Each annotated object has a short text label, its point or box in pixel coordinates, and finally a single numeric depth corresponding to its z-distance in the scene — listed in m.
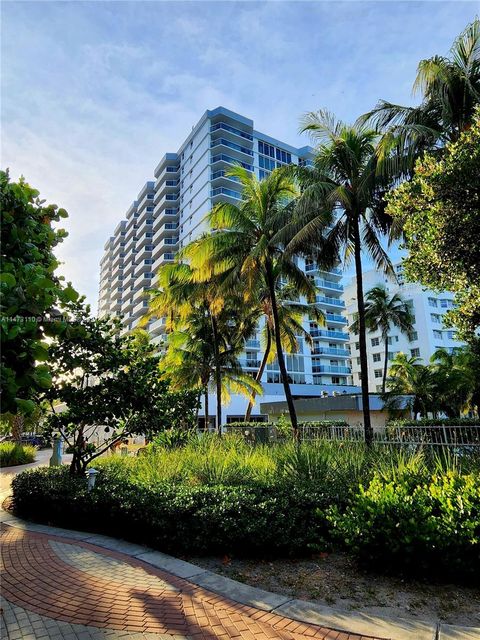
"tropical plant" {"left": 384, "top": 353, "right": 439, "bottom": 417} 27.14
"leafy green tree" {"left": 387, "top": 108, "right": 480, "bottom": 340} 7.53
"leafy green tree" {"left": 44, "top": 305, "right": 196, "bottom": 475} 8.89
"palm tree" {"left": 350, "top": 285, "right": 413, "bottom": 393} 42.59
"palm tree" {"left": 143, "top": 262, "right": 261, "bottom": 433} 21.92
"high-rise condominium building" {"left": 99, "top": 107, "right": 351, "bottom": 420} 56.38
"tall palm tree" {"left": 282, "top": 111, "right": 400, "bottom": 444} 13.38
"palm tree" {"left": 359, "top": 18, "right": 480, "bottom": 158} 10.17
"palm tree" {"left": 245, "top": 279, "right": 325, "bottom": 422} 23.02
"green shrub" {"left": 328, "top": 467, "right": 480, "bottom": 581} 4.36
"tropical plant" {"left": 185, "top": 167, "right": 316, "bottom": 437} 16.41
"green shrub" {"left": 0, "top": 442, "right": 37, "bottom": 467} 19.25
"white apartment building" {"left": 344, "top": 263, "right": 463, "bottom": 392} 61.47
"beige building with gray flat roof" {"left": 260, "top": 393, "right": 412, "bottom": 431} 25.94
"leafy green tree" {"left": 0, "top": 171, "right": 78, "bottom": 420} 2.58
